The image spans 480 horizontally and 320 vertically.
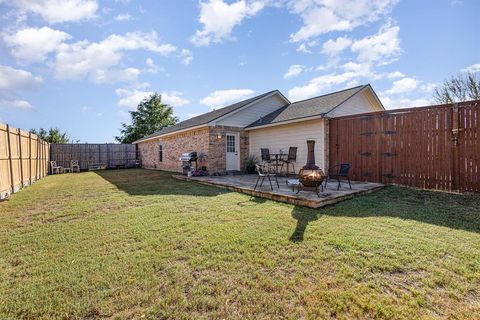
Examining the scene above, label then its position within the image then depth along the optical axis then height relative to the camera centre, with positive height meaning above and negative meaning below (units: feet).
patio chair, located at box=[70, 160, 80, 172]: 59.21 -2.08
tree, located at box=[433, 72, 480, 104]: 44.45 +12.80
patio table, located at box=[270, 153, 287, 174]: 32.55 -0.69
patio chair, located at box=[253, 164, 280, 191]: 34.93 -2.29
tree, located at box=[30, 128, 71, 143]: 77.15 +8.45
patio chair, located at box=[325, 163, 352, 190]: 19.69 -1.58
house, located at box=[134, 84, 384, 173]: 29.45 +4.25
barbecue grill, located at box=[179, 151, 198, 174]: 35.58 -0.48
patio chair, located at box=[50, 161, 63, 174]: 54.47 -2.32
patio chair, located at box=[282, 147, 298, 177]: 31.57 -0.43
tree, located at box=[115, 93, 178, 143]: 98.96 +16.23
